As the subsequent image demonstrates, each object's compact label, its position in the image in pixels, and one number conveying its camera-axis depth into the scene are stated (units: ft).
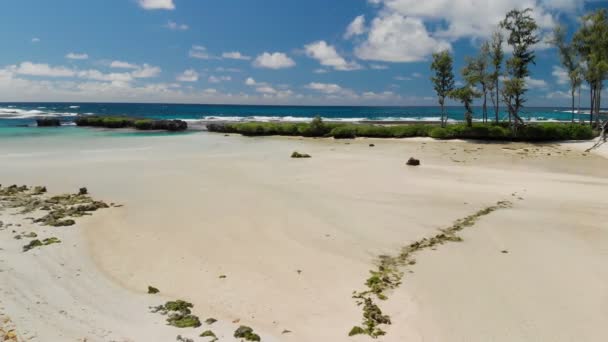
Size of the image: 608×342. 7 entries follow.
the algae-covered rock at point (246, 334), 15.74
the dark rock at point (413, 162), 62.54
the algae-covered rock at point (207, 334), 16.03
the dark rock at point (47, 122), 164.50
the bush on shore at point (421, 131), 95.96
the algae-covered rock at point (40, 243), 25.59
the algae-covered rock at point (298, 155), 73.20
